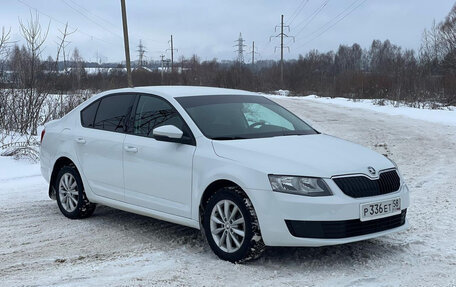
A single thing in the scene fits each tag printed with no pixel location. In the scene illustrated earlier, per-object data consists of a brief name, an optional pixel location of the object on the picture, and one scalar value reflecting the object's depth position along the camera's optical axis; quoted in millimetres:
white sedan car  4164
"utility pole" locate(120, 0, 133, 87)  22844
